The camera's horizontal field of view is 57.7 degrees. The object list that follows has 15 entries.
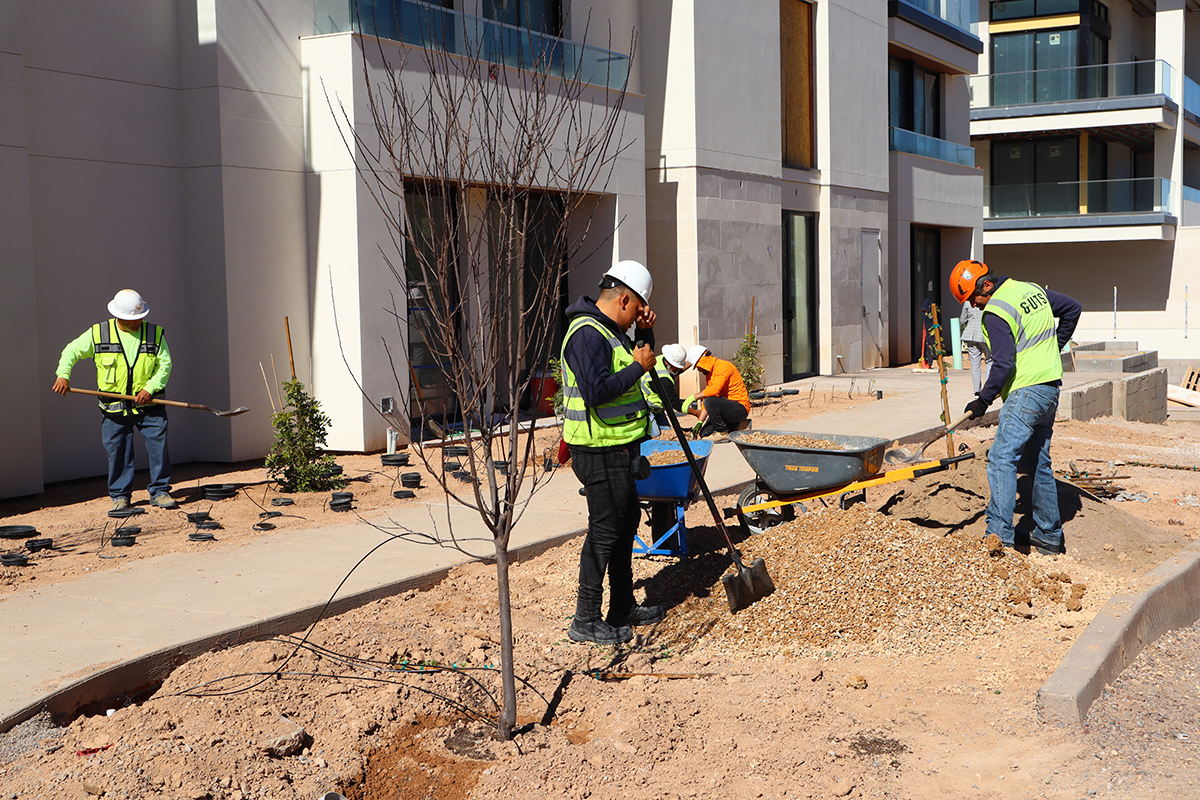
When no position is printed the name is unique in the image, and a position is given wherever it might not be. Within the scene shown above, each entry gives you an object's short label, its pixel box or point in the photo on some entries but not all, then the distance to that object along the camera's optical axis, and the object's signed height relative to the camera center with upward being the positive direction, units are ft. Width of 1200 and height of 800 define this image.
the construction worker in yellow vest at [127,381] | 29.78 -1.40
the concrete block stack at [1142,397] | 58.18 -4.47
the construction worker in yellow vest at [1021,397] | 23.73 -1.70
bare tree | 13.83 +0.40
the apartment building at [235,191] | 33.83 +4.88
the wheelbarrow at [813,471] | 23.77 -3.33
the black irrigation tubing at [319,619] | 16.05 -5.03
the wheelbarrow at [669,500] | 22.15 -3.66
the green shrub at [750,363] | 57.00 -2.13
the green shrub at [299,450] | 31.73 -3.57
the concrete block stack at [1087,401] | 50.39 -4.01
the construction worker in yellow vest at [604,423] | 17.93 -1.67
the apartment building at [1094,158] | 112.98 +18.21
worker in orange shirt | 25.72 -1.88
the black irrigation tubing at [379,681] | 15.88 -5.34
